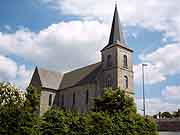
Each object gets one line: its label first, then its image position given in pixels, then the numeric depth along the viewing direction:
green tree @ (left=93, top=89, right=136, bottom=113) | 35.19
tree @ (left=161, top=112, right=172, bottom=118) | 92.88
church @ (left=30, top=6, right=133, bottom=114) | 49.31
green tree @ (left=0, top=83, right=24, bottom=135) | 17.33
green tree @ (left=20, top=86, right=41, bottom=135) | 17.52
